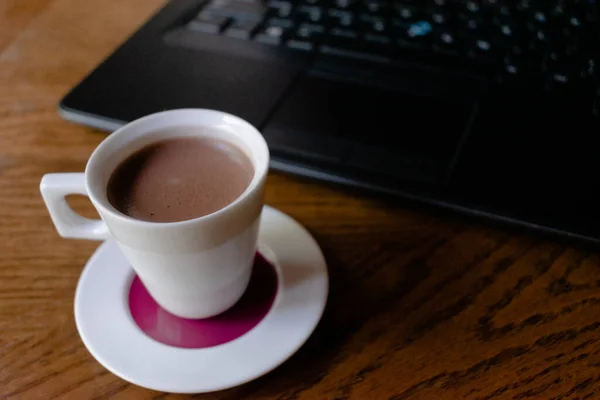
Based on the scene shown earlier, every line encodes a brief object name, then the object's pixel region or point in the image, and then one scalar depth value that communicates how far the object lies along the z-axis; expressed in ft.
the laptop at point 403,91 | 1.39
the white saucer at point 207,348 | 1.07
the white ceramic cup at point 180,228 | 1.01
